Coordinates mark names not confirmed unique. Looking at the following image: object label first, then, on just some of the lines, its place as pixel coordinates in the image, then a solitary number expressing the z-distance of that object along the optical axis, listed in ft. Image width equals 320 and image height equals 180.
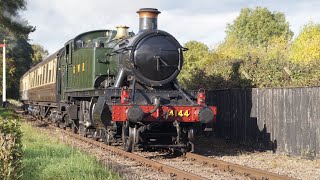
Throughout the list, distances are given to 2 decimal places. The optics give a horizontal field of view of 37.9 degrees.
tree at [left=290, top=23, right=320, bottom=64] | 109.09
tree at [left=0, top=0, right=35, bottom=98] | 90.84
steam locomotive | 36.83
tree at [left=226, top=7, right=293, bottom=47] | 231.71
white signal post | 118.21
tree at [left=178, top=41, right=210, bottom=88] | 125.75
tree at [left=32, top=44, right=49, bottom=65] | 284.37
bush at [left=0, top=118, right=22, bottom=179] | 22.44
